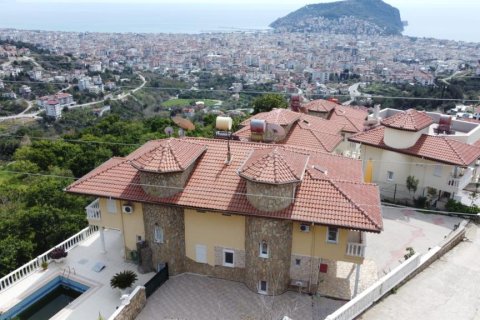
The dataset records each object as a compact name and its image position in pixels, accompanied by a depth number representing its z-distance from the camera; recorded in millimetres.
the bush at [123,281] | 18953
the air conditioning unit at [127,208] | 20188
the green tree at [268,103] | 49084
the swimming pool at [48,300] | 19500
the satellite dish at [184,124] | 46125
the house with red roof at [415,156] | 26469
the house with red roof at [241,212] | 17406
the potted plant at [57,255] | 21547
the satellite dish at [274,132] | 27344
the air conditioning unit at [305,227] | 18047
